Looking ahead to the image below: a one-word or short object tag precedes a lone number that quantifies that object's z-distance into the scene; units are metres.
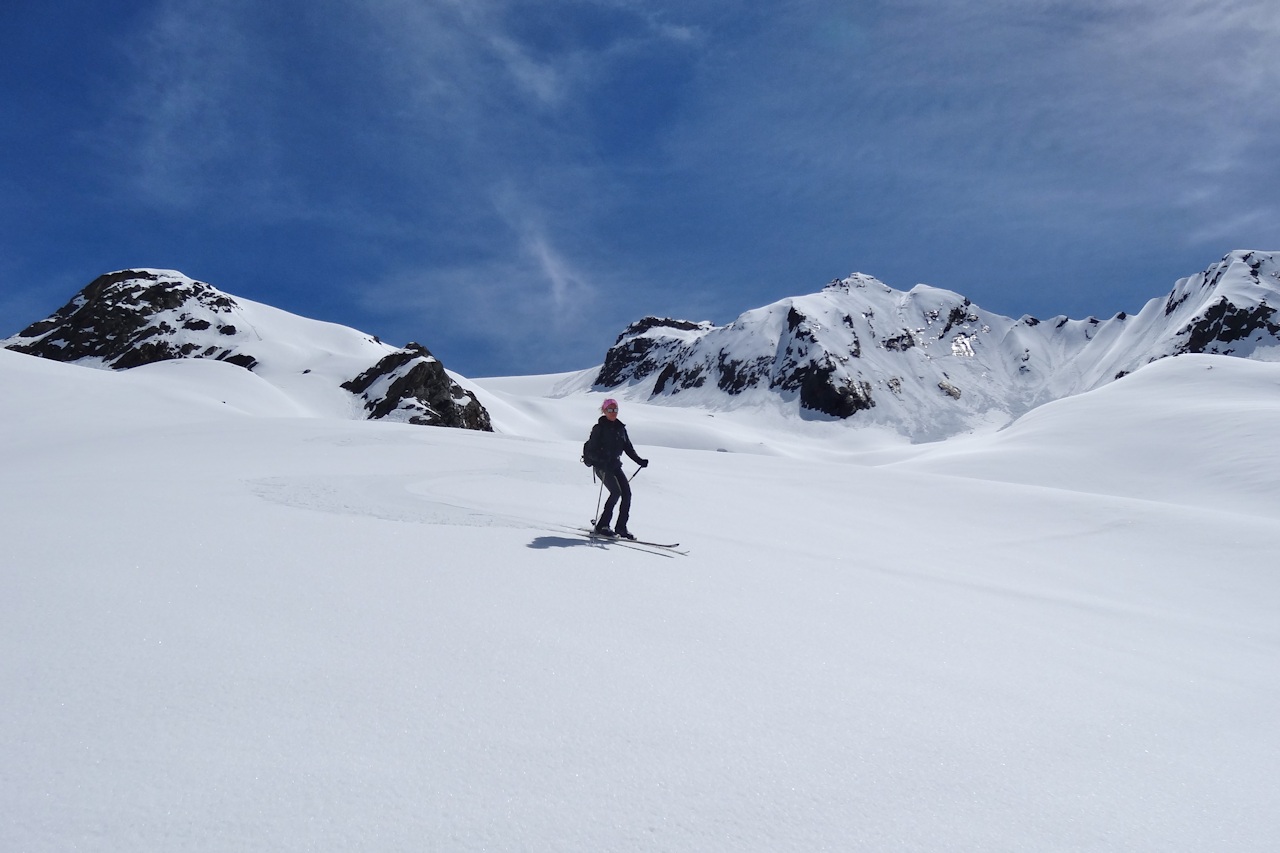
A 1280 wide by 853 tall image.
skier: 9.45
